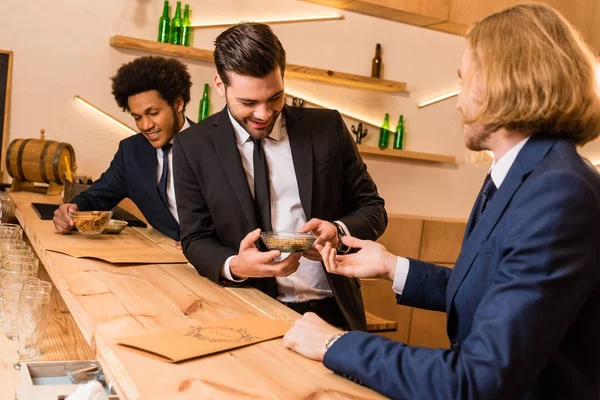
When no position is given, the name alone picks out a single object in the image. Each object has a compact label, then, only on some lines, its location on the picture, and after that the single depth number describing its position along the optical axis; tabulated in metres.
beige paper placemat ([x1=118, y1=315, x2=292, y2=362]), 1.40
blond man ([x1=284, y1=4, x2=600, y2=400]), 1.17
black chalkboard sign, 4.25
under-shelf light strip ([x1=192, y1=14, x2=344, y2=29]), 4.70
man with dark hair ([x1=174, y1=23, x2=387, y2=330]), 2.29
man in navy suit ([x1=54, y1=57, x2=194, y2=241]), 3.29
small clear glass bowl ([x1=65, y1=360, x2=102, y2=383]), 1.55
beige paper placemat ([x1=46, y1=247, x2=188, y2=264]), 2.33
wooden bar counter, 1.25
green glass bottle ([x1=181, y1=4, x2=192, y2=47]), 4.61
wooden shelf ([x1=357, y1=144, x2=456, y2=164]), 5.29
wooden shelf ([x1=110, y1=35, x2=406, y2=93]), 4.41
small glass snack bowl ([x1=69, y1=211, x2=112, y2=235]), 2.78
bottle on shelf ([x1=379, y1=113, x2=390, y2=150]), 5.39
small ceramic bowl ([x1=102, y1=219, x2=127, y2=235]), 2.99
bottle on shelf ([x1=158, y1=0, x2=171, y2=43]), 4.55
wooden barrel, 3.98
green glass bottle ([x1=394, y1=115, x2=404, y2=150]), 5.47
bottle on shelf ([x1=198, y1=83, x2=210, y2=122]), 4.74
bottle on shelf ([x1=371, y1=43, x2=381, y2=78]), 5.31
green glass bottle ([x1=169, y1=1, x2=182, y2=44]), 4.59
